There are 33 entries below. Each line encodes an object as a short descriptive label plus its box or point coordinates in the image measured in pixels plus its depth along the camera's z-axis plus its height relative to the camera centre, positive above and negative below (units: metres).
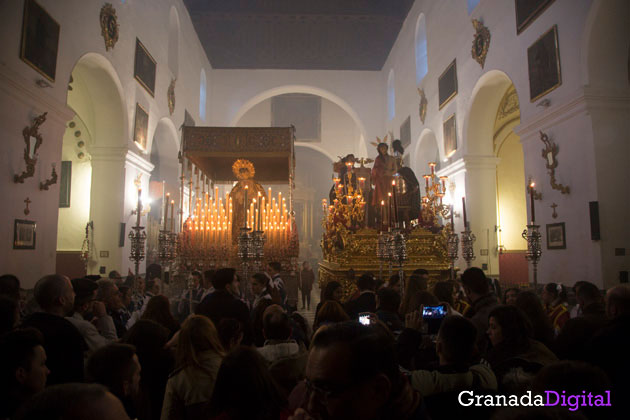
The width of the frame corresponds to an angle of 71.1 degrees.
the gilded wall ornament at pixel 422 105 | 17.31 +5.71
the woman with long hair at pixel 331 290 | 5.14 -0.47
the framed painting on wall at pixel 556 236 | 8.48 +0.26
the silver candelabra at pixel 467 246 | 7.37 +0.06
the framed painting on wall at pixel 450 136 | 14.20 +3.75
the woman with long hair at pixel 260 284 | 5.38 -0.42
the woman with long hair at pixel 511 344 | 2.57 -0.57
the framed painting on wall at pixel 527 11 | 9.26 +5.22
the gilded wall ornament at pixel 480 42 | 11.94 +5.72
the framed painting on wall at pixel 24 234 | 7.25 +0.26
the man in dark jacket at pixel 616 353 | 2.32 -0.59
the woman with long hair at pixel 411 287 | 4.39 -0.37
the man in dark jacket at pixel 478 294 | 3.55 -0.38
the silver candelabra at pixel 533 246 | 5.79 +0.05
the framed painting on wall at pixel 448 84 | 14.21 +5.55
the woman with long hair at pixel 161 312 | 3.71 -0.53
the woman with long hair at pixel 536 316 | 3.25 -0.50
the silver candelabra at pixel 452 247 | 7.41 +0.04
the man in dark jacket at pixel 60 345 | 2.62 -0.58
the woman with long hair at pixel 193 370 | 2.42 -0.68
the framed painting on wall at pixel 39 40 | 7.50 +3.77
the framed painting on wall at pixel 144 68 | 13.02 +5.60
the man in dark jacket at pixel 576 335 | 2.93 -0.58
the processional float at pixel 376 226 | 9.10 +0.53
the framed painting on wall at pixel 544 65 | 8.73 +3.82
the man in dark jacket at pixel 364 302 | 4.98 -0.60
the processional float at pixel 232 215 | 9.69 +0.83
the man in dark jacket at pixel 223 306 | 4.03 -0.52
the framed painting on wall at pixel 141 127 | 13.02 +3.72
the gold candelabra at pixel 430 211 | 11.03 +0.99
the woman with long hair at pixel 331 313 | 3.88 -0.56
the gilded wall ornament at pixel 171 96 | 16.41 +5.73
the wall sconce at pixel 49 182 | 8.00 +1.25
